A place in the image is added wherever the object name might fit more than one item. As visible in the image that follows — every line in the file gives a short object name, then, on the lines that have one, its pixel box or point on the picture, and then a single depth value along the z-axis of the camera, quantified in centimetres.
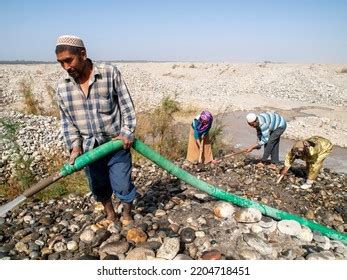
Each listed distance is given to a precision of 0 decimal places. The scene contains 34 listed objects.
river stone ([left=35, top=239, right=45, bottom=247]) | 262
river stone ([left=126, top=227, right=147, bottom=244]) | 256
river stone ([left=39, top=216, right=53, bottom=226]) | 300
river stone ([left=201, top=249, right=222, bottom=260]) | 235
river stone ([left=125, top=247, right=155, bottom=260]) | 233
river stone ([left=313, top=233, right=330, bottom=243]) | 272
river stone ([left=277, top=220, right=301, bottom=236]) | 270
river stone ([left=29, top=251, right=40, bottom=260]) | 246
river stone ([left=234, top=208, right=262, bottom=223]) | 279
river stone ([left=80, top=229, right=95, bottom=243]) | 262
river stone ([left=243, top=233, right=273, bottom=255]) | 246
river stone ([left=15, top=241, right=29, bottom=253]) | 255
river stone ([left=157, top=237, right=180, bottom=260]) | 235
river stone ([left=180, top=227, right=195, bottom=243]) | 259
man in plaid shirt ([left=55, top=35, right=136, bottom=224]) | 212
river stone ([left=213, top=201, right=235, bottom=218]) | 291
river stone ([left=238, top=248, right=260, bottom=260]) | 238
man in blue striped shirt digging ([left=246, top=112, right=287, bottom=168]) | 481
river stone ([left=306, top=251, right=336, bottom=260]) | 239
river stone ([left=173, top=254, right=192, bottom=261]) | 234
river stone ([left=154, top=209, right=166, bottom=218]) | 304
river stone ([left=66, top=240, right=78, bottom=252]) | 255
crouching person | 431
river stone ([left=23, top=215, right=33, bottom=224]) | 307
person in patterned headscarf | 487
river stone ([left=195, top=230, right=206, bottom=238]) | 264
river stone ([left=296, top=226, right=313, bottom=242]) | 268
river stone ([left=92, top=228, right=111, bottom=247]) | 257
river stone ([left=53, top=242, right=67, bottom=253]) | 254
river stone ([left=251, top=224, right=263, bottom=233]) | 271
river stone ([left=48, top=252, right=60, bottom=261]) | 244
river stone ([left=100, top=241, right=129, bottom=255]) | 243
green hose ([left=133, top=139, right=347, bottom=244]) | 270
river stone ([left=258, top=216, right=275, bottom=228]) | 276
